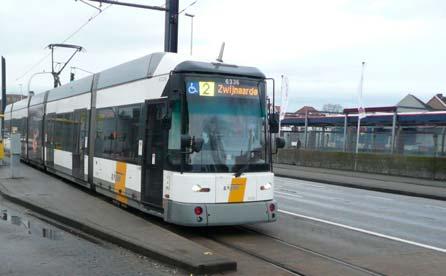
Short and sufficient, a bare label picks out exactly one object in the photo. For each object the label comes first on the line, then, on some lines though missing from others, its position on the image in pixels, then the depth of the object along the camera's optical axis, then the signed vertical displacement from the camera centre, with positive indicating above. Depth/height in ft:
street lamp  74.73 +15.67
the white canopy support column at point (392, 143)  100.01 -1.96
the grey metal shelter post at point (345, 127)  112.78 +0.95
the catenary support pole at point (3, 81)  150.96 +12.44
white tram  31.37 -0.80
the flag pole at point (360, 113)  107.55 +3.77
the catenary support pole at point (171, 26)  60.18 +11.33
